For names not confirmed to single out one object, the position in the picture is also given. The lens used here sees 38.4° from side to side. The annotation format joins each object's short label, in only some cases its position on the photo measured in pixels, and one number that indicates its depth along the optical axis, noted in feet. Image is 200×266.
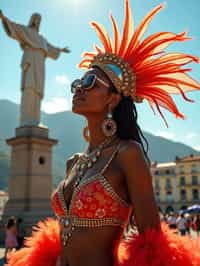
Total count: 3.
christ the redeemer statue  39.04
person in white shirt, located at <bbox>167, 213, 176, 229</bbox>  43.72
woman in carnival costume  5.36
